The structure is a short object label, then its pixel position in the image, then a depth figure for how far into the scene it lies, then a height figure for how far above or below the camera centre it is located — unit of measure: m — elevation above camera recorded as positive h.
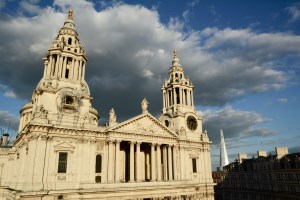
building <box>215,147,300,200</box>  57.12 -3.54
